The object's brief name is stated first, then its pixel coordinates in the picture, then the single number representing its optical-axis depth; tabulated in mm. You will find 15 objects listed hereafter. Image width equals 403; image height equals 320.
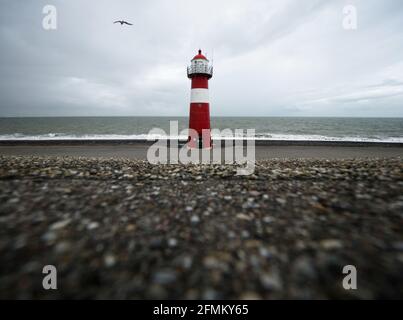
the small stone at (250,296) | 1615
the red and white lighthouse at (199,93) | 15250
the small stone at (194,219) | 2777
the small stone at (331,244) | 2133
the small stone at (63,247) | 2113
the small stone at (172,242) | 2250
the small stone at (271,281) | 1675
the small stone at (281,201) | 3275
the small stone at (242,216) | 2826
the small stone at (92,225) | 2549
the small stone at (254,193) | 3655
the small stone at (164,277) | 1758
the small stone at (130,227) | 2551
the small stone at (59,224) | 2501
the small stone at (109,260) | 1938
